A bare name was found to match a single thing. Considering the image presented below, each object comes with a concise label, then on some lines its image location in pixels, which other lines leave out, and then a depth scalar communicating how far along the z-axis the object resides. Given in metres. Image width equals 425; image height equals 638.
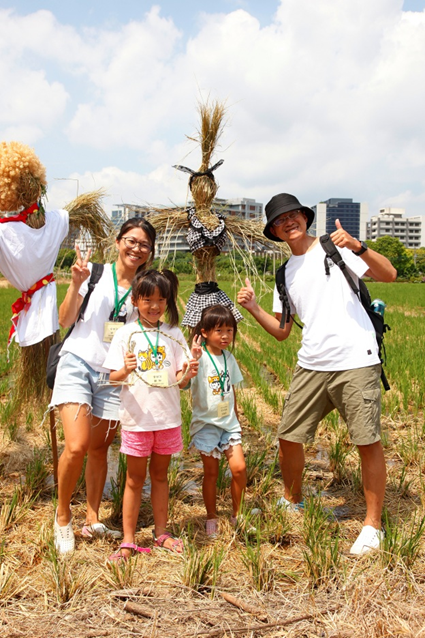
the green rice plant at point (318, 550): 2.22
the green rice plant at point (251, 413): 4.56
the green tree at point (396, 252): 69.88
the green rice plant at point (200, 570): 2.19
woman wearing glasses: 2.54
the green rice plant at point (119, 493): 2.97
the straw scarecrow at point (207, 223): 3.45
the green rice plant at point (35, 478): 3.13
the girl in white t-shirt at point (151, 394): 2.53
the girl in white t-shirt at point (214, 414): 2.81
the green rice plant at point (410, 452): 3.71
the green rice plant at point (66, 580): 2.10
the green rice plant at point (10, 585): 2.11
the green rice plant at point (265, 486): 3.14
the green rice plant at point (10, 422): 3.98
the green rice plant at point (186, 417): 4.26
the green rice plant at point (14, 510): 2.74
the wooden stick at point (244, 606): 2.00
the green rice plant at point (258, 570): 2.20
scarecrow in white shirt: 3.12
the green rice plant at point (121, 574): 2.20
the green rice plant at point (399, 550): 2.24
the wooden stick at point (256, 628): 1.90
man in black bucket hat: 2.63
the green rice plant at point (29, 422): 4.30
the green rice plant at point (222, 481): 3.28
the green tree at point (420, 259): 70.76
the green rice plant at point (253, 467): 3.42
